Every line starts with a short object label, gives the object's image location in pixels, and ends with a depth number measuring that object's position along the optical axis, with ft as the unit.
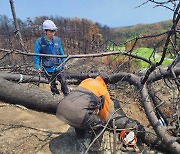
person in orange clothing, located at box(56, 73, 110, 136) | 6.37
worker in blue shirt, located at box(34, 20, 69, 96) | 8.92
